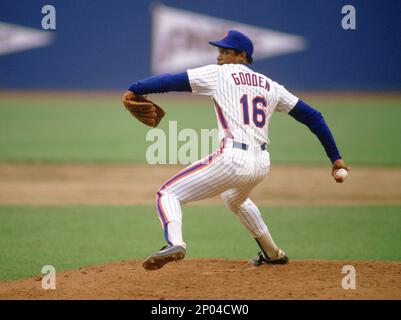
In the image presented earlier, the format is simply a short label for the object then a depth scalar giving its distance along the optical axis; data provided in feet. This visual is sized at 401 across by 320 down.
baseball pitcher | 30.32
